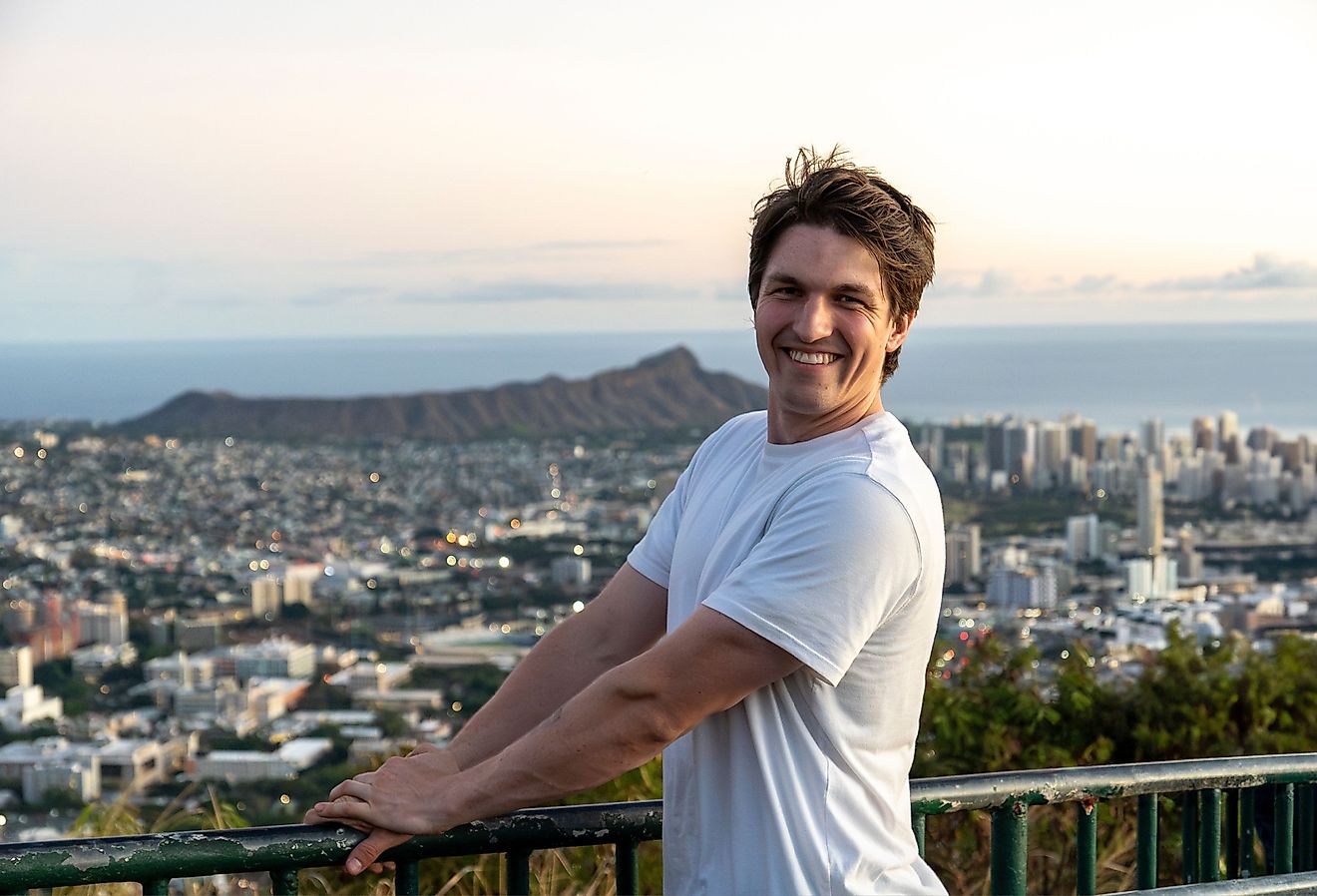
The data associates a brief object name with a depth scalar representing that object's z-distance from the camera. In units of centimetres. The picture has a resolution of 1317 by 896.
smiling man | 186
